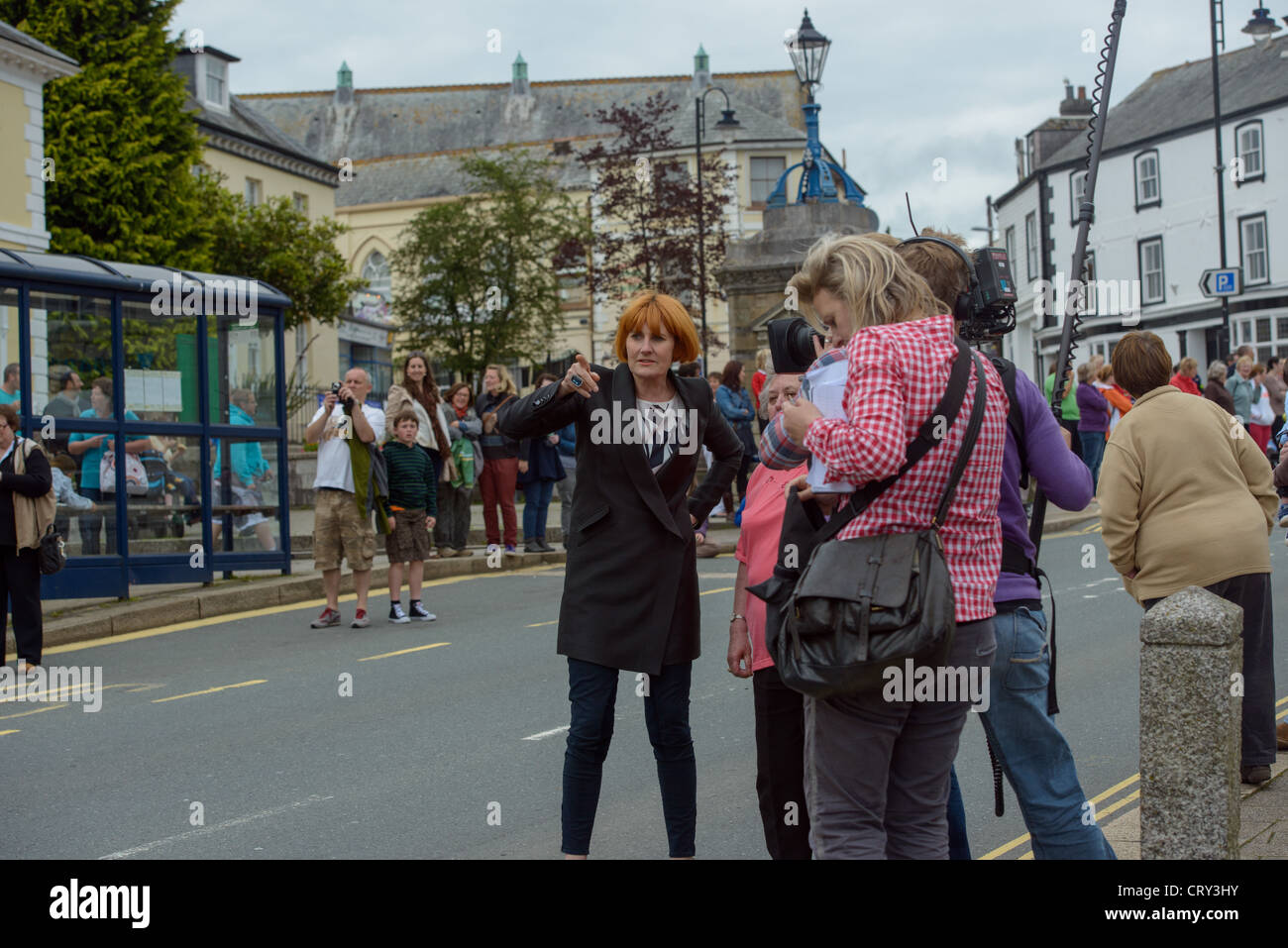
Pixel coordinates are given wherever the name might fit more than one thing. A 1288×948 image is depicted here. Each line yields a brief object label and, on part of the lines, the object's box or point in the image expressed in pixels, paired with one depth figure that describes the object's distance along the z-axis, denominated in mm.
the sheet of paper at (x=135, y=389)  12617
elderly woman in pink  4516
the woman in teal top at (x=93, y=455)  12125
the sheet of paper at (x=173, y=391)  13031
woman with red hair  4812
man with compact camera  11219
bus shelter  11898
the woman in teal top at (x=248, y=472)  13742
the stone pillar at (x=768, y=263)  22375
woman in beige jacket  5621
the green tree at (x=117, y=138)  34906
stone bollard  3889
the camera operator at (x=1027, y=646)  3941
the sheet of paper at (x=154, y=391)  12828
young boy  11656
